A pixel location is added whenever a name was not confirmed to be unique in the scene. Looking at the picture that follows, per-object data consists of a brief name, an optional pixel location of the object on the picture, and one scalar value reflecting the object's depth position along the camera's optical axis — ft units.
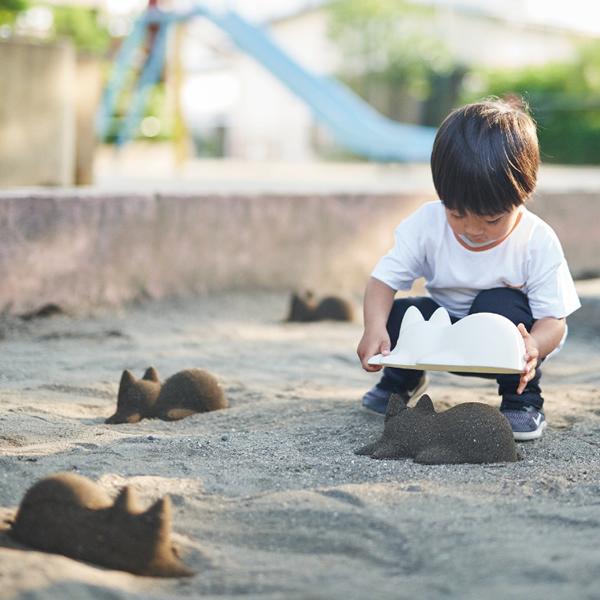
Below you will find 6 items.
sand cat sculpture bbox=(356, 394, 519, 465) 14.47
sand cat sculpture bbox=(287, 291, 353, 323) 27.40
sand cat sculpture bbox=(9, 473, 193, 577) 10.50
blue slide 76.38
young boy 15.21
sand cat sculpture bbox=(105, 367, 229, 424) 16.90
